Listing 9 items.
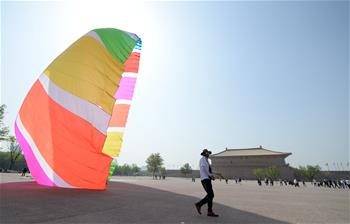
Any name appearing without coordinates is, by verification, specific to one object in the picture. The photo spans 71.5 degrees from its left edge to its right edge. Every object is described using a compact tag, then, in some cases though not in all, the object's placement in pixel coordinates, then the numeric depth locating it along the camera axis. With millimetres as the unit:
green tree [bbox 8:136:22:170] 72900
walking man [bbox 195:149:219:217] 6938
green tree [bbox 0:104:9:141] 45781
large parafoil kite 10297
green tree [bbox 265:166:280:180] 70188
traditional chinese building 74312
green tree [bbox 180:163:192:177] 101375
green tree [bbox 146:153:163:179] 95125
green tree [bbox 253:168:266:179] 72500
